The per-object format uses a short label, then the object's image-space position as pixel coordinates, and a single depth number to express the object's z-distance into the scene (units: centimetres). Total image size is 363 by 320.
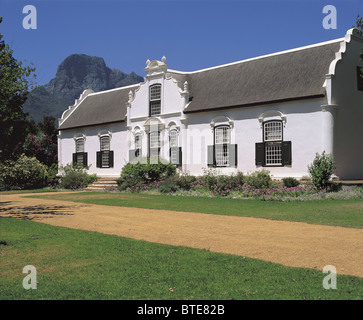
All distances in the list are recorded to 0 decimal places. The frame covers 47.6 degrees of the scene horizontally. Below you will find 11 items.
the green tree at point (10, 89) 1484
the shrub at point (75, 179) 3088
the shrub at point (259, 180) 2159
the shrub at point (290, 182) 2125
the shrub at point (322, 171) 2020
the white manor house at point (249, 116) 2209
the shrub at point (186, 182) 2498
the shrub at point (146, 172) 2667
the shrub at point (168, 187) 2433
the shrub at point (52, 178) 3396
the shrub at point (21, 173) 3234
